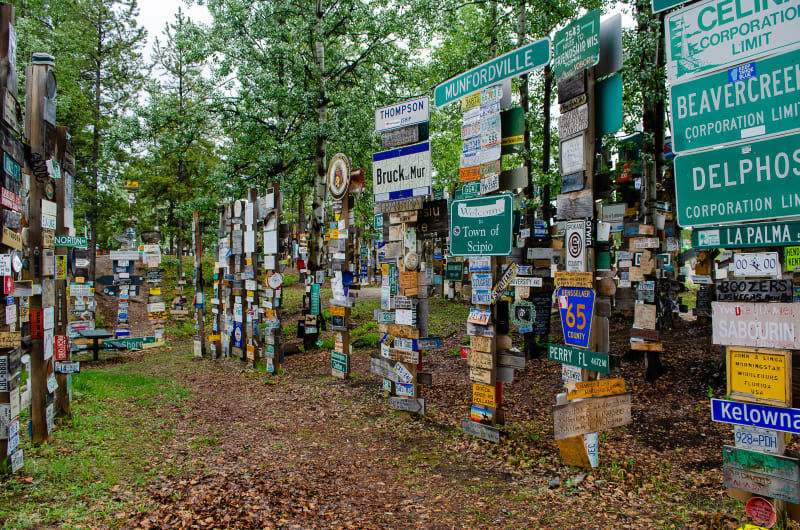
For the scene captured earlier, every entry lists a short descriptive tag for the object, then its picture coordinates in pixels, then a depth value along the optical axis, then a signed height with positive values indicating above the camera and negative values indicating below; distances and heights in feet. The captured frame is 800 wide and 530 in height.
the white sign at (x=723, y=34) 10.67 +5.13
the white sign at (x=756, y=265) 11.55 -0.19
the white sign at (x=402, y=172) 27.32 +5.23
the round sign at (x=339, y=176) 35.73 +6.53
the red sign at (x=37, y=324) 21.31 -2.28
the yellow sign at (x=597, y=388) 18.69 -4.86
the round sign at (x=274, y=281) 40.42 -1.18
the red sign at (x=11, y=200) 17.94 +2.66
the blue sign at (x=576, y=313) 19.15 -2.07
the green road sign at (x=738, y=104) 10.50 +3.49
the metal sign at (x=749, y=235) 10.88 +0.51
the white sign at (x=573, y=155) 19.45 +4.20
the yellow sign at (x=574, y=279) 19.16 -0.73
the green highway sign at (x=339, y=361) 36.06 -7.04
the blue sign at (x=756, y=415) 10.85 -3.60
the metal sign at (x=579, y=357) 18.20 -3.70
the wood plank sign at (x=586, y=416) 18.47 -5.85
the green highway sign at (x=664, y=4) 12.42 +6.41
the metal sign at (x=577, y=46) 18.53 +8.44
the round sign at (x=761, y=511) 11.43 -5.92
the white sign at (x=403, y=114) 27.50 +8.53
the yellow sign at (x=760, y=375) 11.03 -2.69
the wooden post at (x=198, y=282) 50.75 -1.47
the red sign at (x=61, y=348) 25.09 -3.91
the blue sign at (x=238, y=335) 46.98 -6.49
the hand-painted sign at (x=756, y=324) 10.96 -1.54
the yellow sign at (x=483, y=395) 23.73 -6.39
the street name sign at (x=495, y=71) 21.62 +8.95
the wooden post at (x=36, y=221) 21.24 +2.18
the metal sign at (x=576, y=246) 19.38 +0.59
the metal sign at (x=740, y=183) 10.46 +1.68
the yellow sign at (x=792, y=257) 15.15 -0.02
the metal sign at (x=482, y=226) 23.08 +1.79
